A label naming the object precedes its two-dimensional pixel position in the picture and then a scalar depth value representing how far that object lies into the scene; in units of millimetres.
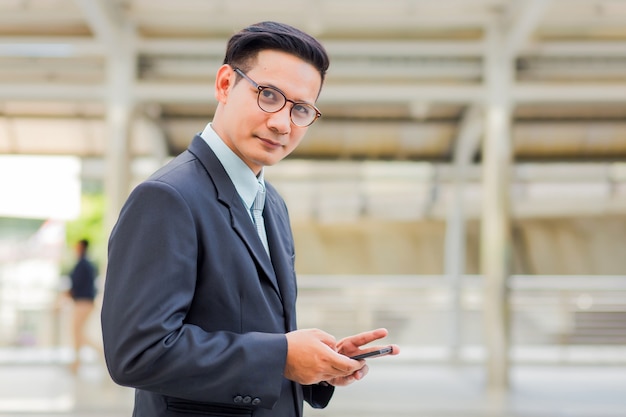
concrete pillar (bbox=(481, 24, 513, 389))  6668
